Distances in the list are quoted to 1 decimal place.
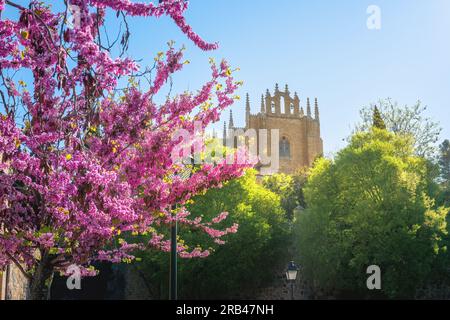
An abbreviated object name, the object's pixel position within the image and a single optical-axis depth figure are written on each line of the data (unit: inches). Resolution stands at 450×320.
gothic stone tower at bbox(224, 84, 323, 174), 2731.3
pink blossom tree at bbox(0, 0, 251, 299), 238.5
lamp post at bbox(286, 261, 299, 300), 663.1
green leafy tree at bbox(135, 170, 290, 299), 1136.8
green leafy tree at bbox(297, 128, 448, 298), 991.0
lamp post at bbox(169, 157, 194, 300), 401.1
